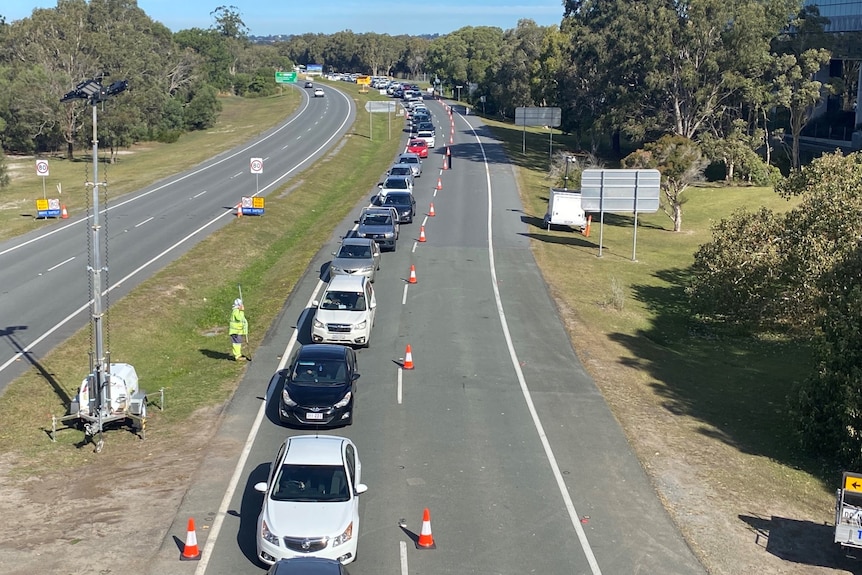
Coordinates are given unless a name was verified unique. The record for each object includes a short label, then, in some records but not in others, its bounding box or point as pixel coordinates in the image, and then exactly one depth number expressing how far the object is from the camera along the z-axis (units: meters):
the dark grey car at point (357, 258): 31.16
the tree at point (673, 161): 49.75
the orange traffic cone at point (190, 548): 13.30
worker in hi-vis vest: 22.98
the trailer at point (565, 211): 45.84
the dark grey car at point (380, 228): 37.25
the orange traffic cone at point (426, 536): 13.94
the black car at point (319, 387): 18.70
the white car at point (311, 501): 13.02
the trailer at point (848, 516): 14.05
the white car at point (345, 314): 24.50
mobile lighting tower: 17.28
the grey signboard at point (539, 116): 75.75
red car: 71.94
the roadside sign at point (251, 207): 46.03
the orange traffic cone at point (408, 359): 23.27
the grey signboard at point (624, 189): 40.97
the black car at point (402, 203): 44.06
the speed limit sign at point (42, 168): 47.12
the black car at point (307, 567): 11.60
